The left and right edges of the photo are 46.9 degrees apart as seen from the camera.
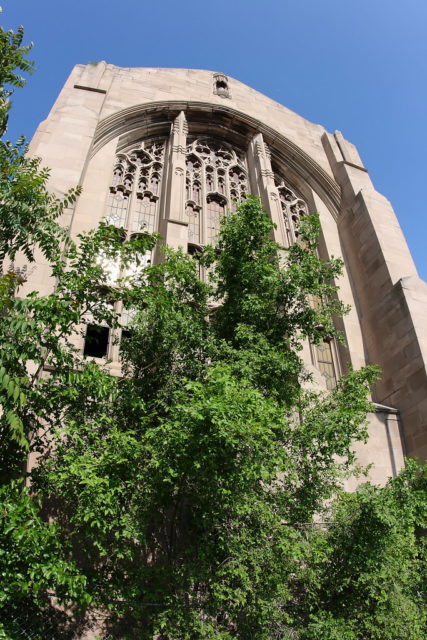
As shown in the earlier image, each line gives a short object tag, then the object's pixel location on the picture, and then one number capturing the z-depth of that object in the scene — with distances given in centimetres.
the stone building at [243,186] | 1252
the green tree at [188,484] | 627
